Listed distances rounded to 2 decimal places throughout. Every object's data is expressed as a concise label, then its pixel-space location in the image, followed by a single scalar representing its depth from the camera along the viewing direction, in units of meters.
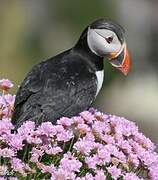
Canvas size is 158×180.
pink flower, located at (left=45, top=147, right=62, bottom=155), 5.33
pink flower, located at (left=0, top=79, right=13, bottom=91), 6.39
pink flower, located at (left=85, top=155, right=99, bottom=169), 5.26
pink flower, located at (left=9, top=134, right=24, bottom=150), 5.24
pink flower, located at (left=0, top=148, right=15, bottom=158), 5.14
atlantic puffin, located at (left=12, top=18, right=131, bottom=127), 6.17
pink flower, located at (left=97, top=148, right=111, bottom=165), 5.33
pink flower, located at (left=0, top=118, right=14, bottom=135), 5.36
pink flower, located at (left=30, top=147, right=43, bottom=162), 5.22
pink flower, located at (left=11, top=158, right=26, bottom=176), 5.07
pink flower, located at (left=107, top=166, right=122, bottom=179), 5.32
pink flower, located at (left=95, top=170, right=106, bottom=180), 5.20
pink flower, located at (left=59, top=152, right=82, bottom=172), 5.12
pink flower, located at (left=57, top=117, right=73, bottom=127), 5.64
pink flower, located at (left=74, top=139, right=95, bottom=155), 5.34
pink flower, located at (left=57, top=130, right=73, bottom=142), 5.41
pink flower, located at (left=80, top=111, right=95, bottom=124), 5.89
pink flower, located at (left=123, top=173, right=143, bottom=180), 5.33
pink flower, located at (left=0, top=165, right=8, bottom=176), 5.04
